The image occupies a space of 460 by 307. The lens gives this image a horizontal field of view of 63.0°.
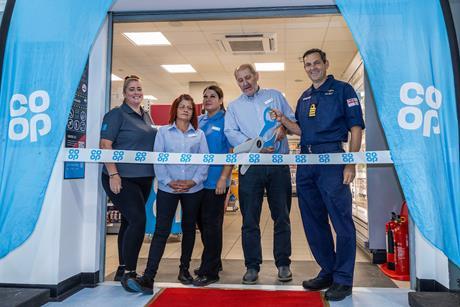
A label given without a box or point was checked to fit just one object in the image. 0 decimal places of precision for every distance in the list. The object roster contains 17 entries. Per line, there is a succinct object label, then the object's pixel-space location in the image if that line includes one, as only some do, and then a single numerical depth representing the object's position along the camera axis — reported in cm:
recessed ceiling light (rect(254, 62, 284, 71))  795
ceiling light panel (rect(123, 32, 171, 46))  620
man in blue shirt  291
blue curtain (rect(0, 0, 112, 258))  202
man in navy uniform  259
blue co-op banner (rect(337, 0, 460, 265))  189
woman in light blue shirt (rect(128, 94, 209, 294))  268
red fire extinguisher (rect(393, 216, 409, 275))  324
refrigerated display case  385
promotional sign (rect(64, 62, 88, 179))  272
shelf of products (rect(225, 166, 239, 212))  841
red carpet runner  243
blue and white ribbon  251
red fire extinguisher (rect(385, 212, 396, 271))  345
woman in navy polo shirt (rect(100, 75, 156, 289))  268
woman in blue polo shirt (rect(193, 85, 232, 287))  288
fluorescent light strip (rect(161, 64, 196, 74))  827
